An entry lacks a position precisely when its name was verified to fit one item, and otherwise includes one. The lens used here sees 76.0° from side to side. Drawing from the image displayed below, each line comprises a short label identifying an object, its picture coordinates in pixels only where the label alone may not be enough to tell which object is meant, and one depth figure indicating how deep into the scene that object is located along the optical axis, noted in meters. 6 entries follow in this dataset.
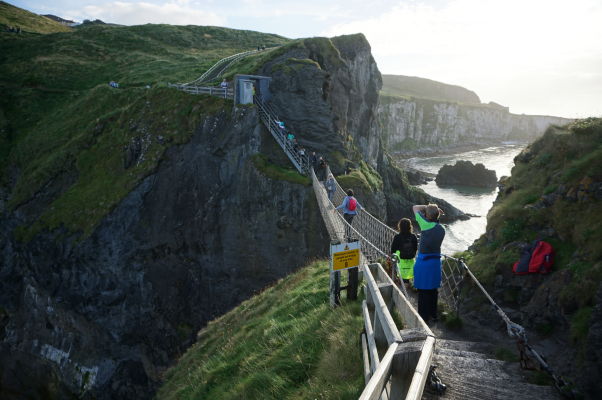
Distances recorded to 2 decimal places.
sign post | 7.30
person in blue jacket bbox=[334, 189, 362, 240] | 14.12
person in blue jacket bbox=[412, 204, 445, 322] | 5.93
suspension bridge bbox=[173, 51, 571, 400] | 3.14
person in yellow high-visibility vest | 7.67
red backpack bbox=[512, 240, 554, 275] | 7.22
